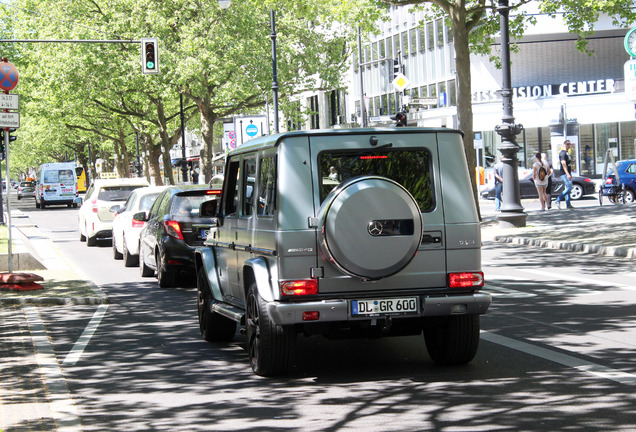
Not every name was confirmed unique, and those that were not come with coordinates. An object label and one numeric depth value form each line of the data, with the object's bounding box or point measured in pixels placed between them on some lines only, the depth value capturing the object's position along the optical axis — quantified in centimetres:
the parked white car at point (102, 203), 2605
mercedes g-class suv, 779
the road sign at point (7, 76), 1625
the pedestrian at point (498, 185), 3425
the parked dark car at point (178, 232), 1591
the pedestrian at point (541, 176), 3109
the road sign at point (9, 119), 1596
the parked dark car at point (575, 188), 4125
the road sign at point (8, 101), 1596
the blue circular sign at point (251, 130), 3633
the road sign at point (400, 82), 3806
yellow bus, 9199
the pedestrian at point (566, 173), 3128
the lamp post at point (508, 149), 2502
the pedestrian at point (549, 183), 3130
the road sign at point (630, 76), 1861
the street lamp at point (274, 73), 4181
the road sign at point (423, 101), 2974
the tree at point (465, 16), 2688
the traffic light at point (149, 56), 3123
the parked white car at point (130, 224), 1973
